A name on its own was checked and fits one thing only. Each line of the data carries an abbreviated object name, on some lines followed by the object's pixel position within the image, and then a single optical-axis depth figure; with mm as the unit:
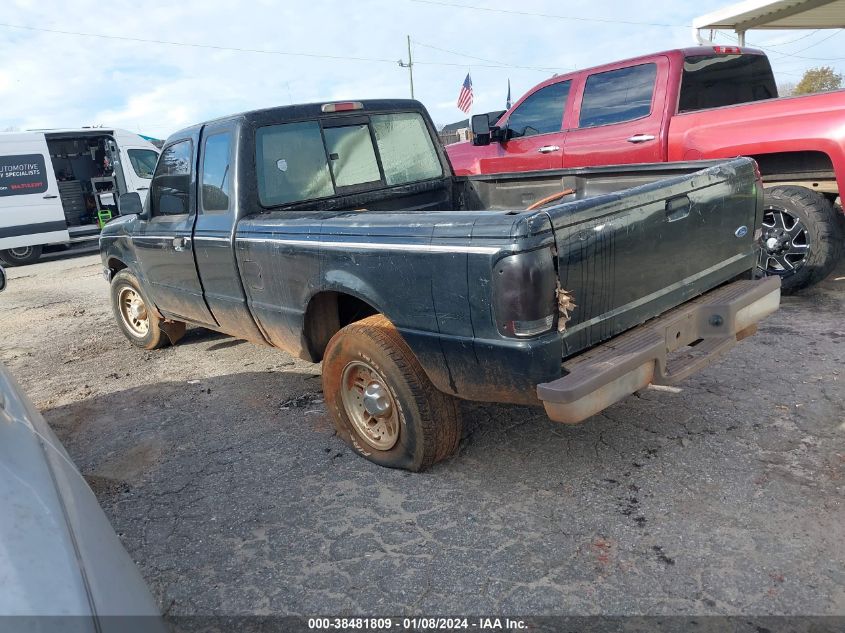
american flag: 25416
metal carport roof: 11867
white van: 12859
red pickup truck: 5129
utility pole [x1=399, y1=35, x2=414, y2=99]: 40625
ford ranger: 2543
